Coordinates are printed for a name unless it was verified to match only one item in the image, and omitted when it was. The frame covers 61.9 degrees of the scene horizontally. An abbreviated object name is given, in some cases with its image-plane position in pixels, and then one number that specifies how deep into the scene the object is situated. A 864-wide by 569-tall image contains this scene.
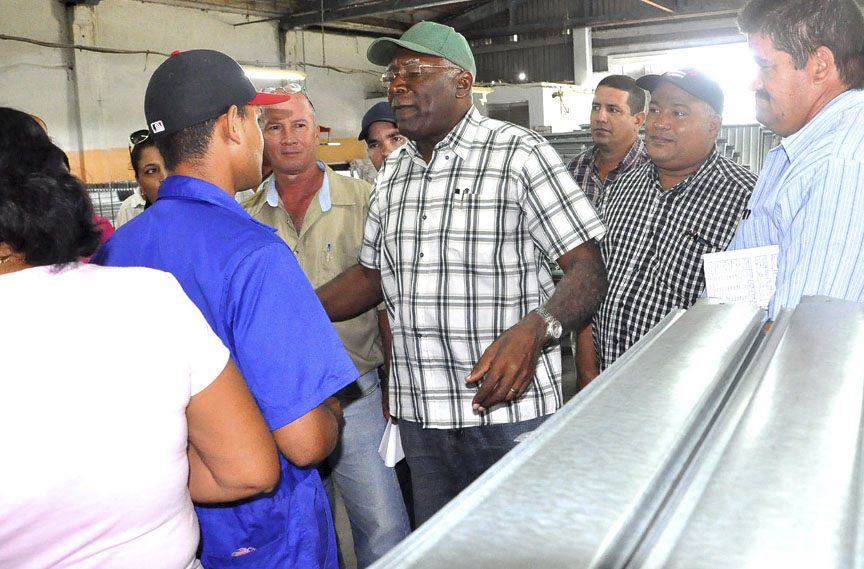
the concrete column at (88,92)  10.67
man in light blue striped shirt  1.25
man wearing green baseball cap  1.89
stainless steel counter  0.45
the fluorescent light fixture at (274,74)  10.06
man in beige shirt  2.52
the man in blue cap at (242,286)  1.36
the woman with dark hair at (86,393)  0.98
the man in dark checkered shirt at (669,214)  2.40
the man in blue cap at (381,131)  3.79
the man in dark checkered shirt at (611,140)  3.69
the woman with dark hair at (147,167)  3.20
